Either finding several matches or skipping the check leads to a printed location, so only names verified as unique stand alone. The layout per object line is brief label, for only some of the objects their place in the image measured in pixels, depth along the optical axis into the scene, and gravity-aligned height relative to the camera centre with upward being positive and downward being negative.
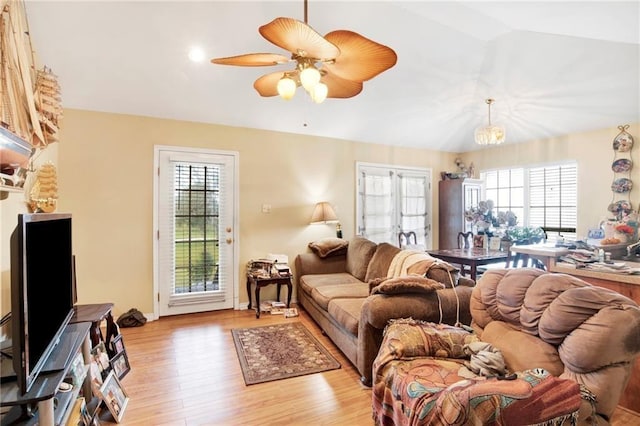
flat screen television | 1.18 -0.38
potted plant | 4.41 -0.37
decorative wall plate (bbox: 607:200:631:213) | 3.85 +0.04
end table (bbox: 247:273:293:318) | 3.82 -0.92
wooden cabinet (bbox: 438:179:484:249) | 5.39 +0.11
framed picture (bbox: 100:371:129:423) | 1.96 -1.24
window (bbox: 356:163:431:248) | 5.12 +0.13
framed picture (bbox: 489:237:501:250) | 4.33 -0.47
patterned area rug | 2.54 -1.33
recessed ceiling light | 3.00 +1.54
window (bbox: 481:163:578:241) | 4.56 +0.25
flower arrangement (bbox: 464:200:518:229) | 4.40 -0.10
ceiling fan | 1.59 +0.90
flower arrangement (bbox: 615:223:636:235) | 3.46 -0.21
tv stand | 1.20 -0.74
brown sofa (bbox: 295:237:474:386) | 2.32 -0.78
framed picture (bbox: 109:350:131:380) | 2.37 -1.24
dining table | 3.80 -0.60
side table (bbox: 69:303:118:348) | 2.16 -0.76
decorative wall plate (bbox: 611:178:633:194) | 3.86 +0.31
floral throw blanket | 1.23 -0.83
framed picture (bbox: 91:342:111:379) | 2.16 -1.07
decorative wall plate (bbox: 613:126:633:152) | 3.89 +0.88
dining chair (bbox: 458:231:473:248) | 4.93 -0.50
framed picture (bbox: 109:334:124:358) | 2.54 -1.13
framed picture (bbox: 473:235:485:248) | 4.52 -0.46
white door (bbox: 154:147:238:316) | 3.84 -0.27
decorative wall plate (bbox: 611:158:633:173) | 3.87 +0.57
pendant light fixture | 3.90 +0.96
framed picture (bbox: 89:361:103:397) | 2.00 -1.13
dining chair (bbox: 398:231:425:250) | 5.24 -0.53
